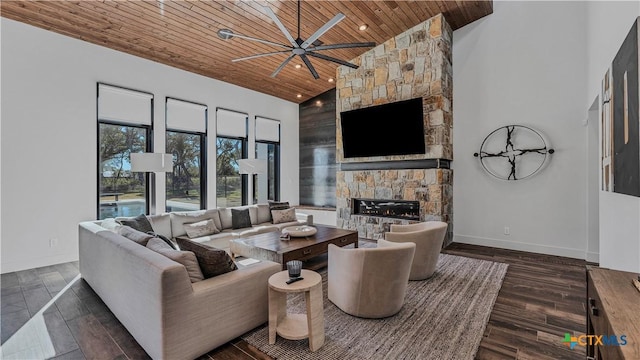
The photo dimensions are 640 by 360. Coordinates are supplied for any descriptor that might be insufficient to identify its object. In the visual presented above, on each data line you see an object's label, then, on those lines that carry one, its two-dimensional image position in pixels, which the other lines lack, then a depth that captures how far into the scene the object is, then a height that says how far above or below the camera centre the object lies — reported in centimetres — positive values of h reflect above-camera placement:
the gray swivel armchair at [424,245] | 352 -81
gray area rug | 217 -127
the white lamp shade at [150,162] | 428 +27
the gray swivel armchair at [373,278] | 254 -88
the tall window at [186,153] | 573 +55
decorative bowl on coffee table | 409 -73
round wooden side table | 218 -102
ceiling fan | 315 +157
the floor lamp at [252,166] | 582 +28
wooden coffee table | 345 -84
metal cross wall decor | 492 +47
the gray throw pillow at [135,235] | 259 -52
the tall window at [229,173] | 654 +16
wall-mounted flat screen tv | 544 +100
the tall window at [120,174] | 493 +11
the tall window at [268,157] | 743 +61
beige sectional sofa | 196 -90
